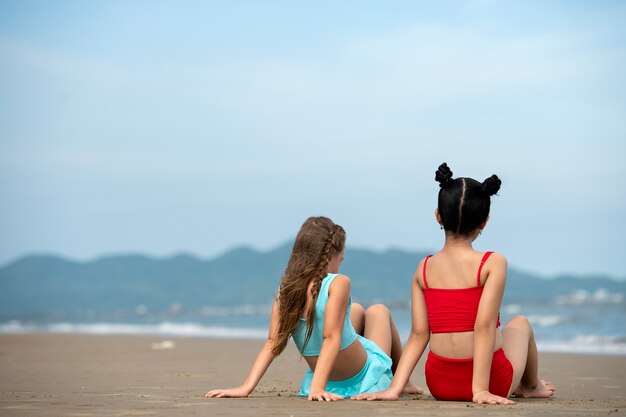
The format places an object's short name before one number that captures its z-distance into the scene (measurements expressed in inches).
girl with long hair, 202.1
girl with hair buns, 189.6
